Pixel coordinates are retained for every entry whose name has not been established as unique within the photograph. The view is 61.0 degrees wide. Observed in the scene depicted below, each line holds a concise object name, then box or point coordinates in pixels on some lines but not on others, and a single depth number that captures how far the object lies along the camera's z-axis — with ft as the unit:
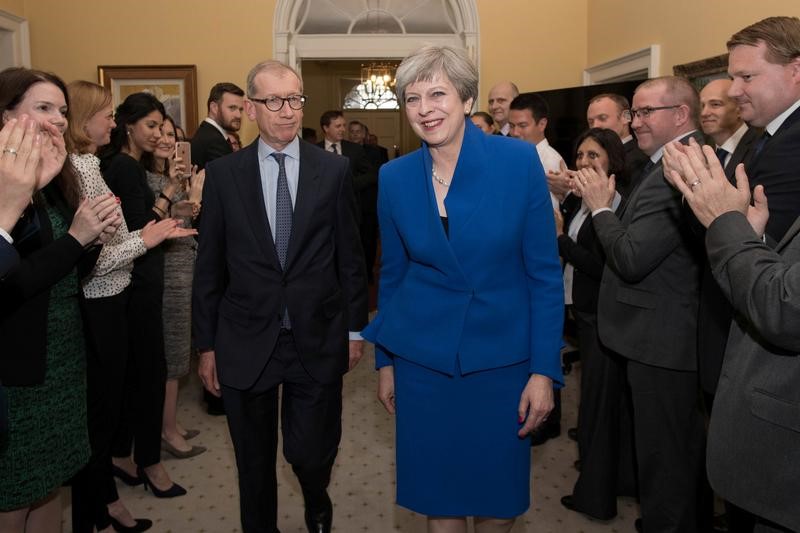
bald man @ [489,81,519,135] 18.72
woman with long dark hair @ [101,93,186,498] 10.29
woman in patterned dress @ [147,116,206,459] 11.58
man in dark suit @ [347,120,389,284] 25.82
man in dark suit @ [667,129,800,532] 4.65
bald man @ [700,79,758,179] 11.91
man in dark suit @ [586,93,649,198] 13.96
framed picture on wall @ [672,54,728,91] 16.37
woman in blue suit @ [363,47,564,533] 6.47
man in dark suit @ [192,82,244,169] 14.43
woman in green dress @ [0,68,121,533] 6.28
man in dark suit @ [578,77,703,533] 8.01
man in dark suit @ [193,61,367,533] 8.02
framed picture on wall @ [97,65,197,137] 25.50
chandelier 39.75
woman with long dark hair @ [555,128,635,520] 9.82
